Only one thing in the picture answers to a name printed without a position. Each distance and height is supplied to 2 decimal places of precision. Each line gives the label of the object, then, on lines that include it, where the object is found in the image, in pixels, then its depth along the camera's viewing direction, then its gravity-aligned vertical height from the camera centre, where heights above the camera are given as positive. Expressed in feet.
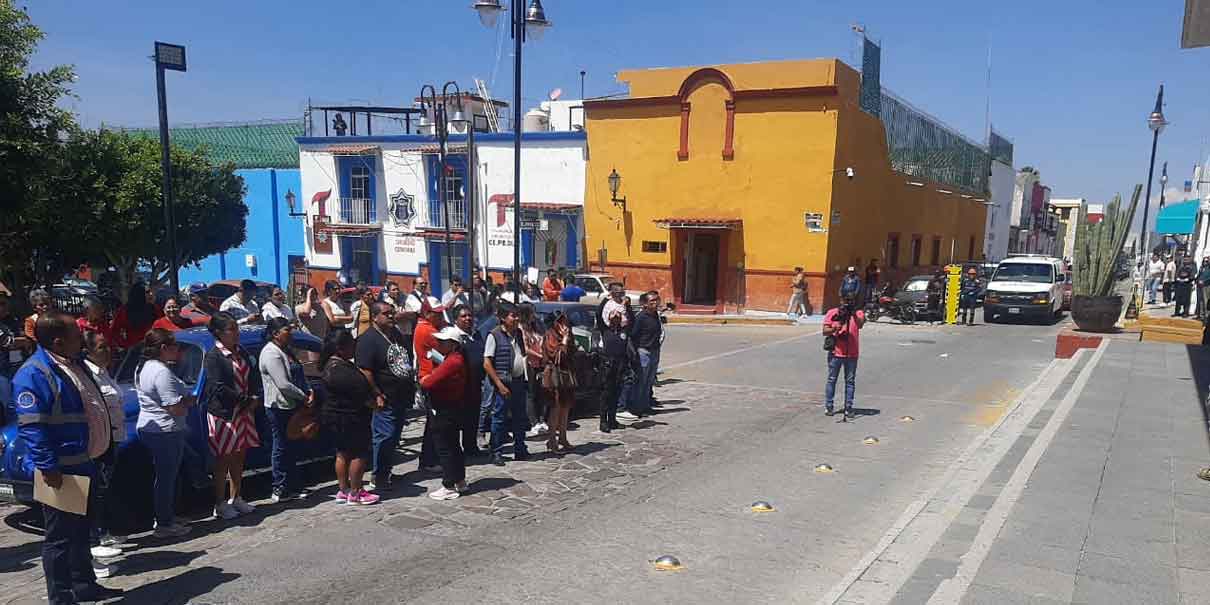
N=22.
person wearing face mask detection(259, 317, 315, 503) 20.53 -4.65
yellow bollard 72.23 -5.67
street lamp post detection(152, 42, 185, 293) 32.30 +5.09
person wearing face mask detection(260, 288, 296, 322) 33.22 -3.86
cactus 57.36 -0.92
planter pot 56.08 -5.38
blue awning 94.68 +2.80
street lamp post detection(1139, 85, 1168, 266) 81.51 +12.51
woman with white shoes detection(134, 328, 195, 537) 17.80 -4.64
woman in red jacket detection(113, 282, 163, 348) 27.99 -3.81
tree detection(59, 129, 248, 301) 39.88 +1.06
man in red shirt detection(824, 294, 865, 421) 31.99 -4.39
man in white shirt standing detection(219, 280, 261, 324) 34.78 -3.99
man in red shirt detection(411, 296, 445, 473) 22.84 -3.92
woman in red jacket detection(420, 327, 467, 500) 21.18 -4.86
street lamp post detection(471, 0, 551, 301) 39.99 +10.45
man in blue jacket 13.62 -3.85
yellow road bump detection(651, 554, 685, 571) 17.08 -7.49
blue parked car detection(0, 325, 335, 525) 18.01 -5.83
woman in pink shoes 20.39 -5.08
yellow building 77.36 +5.18
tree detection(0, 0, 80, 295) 29.43 +3.01
